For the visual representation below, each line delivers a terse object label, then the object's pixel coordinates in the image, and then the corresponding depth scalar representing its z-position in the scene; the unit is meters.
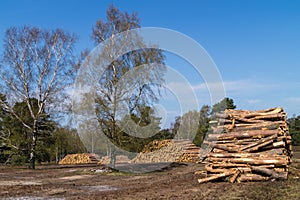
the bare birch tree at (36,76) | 23.03
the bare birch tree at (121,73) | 17.89
